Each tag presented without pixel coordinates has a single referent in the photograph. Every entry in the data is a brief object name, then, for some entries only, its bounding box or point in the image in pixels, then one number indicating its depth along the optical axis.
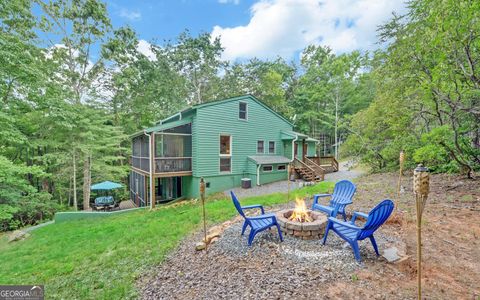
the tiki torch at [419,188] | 1.96
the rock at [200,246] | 4.26
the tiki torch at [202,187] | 3.99
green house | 11.61
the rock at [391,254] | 3.33
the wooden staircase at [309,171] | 14.03
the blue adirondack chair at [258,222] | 4.09
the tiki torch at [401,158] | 4.95
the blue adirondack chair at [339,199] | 5.03
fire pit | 4.22
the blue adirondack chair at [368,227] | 3.29
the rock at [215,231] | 4.69
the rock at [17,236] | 8.82
